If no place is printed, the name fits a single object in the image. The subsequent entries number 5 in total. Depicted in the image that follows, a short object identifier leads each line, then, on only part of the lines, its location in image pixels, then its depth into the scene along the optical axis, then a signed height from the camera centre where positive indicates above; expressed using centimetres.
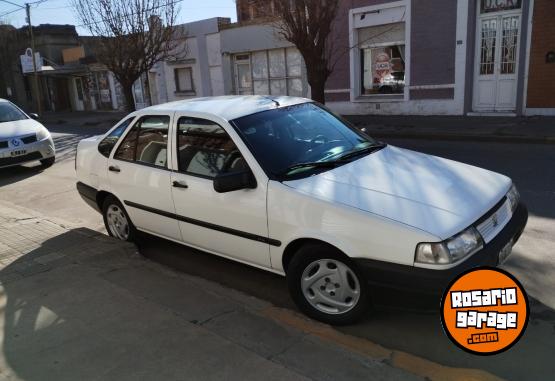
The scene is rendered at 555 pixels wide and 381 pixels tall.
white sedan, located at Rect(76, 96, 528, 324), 310 -95
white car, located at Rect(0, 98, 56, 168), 1026 -113
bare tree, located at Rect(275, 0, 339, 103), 1295 +100
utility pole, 2817 +373
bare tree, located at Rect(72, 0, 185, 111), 1962 +160
